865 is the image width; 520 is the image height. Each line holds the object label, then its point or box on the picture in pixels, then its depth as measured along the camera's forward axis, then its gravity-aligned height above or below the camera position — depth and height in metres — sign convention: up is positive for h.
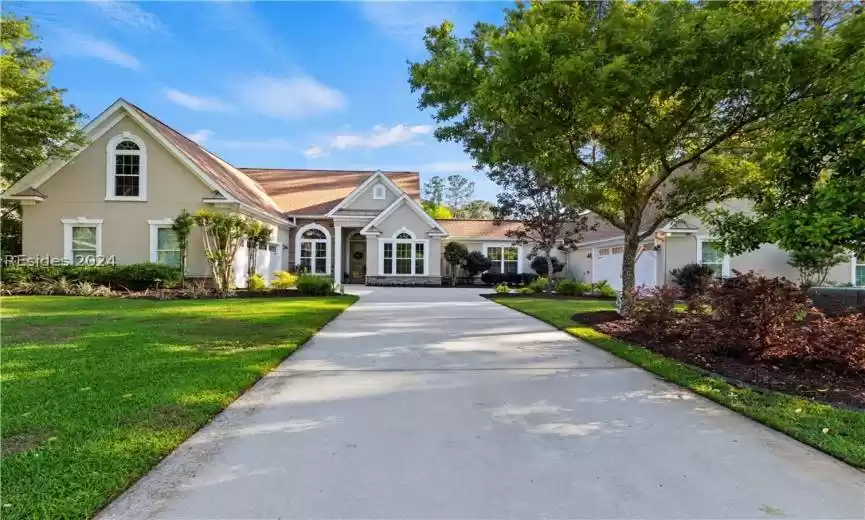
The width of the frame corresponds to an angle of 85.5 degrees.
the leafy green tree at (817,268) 16.16 +0.05
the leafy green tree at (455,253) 26.50 +0.87
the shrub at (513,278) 26.23 -0.53
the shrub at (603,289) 18.44 -0.82
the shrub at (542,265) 26.45 +0.21
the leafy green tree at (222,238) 15.88 +1.04
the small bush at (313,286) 17.16 -0.66
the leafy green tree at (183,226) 16.17 +1.44
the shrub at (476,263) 26.73 +0.32
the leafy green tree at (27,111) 16.59 +5.86
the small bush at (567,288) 19.61 -0.81
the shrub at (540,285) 20.83 -0.76
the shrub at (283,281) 18.14 -0.50
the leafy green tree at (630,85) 6.71 +2.84
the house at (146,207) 17.61 +2.35
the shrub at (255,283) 17.70 -0.58
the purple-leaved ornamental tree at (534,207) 18.86 +2.53
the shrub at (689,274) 17.58 -0.19
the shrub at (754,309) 6.31 -0.55
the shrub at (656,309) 7.90 -0.69
